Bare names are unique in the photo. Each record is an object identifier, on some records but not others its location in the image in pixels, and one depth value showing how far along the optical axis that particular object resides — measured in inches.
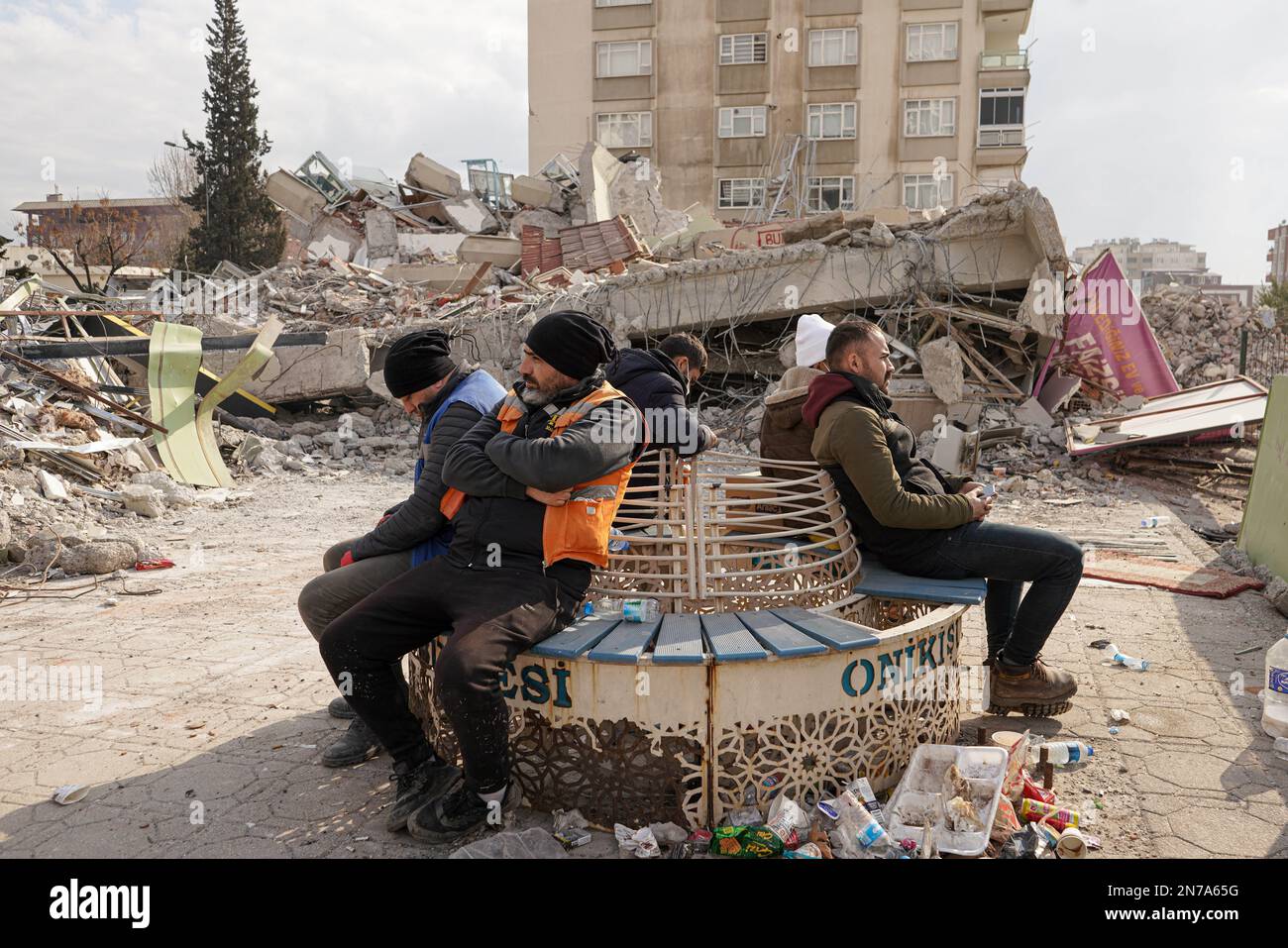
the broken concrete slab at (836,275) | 464.8
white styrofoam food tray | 106.3
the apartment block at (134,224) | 1378.0
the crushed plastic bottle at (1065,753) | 134.4
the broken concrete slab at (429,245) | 989.2
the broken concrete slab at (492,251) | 842.2
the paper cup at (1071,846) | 107.4
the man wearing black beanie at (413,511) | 132.0
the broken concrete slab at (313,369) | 524.1
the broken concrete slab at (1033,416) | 453.2
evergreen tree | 1331.2
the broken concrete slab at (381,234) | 1020.5
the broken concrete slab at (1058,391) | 463.9
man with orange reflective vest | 112.0
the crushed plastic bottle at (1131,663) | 175.9
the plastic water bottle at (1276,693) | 138.9
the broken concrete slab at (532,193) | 955.3
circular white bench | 111.7
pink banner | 461.4
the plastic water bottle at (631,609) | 125.0
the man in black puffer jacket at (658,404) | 137.1
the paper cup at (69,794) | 125.9
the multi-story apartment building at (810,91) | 1355.8
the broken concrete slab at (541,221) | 939.3
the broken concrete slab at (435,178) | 1045.2
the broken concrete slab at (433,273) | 807.1
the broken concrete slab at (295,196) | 1092.5
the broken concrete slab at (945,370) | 441.7
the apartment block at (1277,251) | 2635.3
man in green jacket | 135.4
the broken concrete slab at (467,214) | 1003.9
